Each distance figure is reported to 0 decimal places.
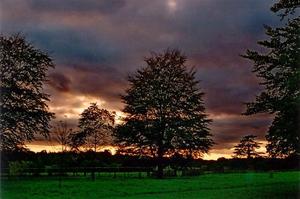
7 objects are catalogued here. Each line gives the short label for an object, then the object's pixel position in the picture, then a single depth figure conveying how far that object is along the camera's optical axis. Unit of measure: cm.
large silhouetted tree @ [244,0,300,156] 2442
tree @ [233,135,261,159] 12438
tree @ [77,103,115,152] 7612
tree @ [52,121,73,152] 5141
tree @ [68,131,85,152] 7412
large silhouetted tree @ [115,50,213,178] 5516
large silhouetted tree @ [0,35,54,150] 4544
